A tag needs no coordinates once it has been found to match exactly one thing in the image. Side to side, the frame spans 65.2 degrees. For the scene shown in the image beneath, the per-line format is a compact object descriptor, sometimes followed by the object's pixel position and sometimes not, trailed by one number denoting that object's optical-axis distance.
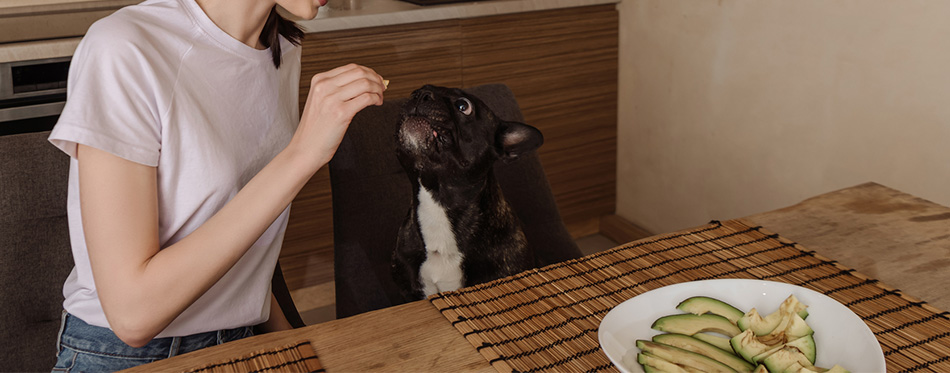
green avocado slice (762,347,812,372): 0.68
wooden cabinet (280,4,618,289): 2.48
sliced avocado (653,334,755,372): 0.71
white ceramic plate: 0.72
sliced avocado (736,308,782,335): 0.76
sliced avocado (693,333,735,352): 0.74
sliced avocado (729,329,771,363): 0.71
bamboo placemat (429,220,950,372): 0.80
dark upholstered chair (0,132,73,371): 1.09
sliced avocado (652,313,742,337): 0.76
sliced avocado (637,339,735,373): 0.70
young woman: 0.89
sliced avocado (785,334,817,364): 0.72
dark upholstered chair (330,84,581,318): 1.41
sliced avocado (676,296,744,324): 0.78
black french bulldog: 1.14
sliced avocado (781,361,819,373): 0.67
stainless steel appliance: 2.00
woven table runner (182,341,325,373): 0.78
